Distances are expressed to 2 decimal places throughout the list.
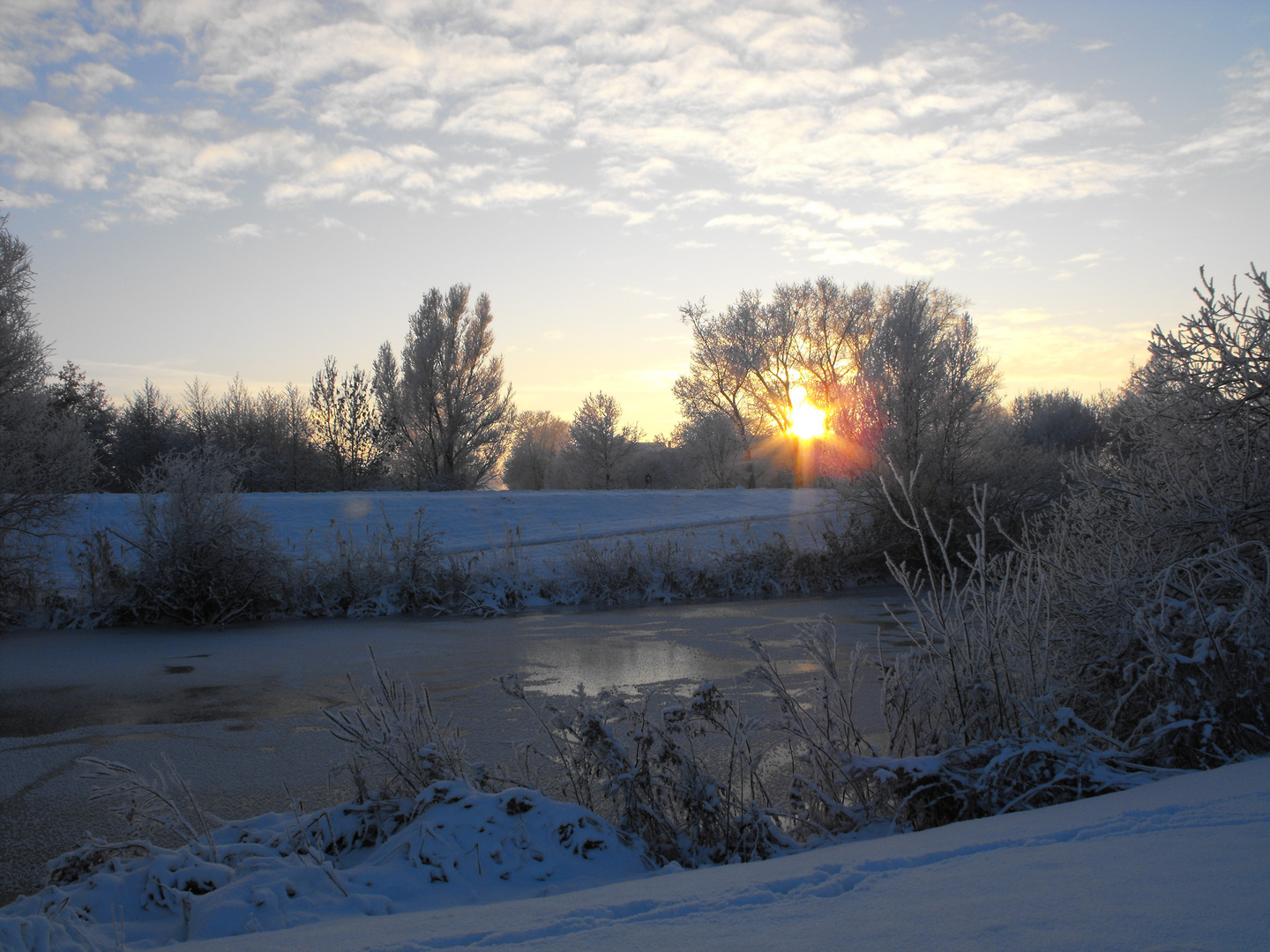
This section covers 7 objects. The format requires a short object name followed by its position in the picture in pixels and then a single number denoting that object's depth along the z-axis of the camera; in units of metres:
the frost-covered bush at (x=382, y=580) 12.79
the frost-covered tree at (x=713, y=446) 42.75
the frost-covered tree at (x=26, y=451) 11.91
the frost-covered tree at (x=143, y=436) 31.06
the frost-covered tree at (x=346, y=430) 33.31
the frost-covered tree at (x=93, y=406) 30.42
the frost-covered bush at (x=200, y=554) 11.99
